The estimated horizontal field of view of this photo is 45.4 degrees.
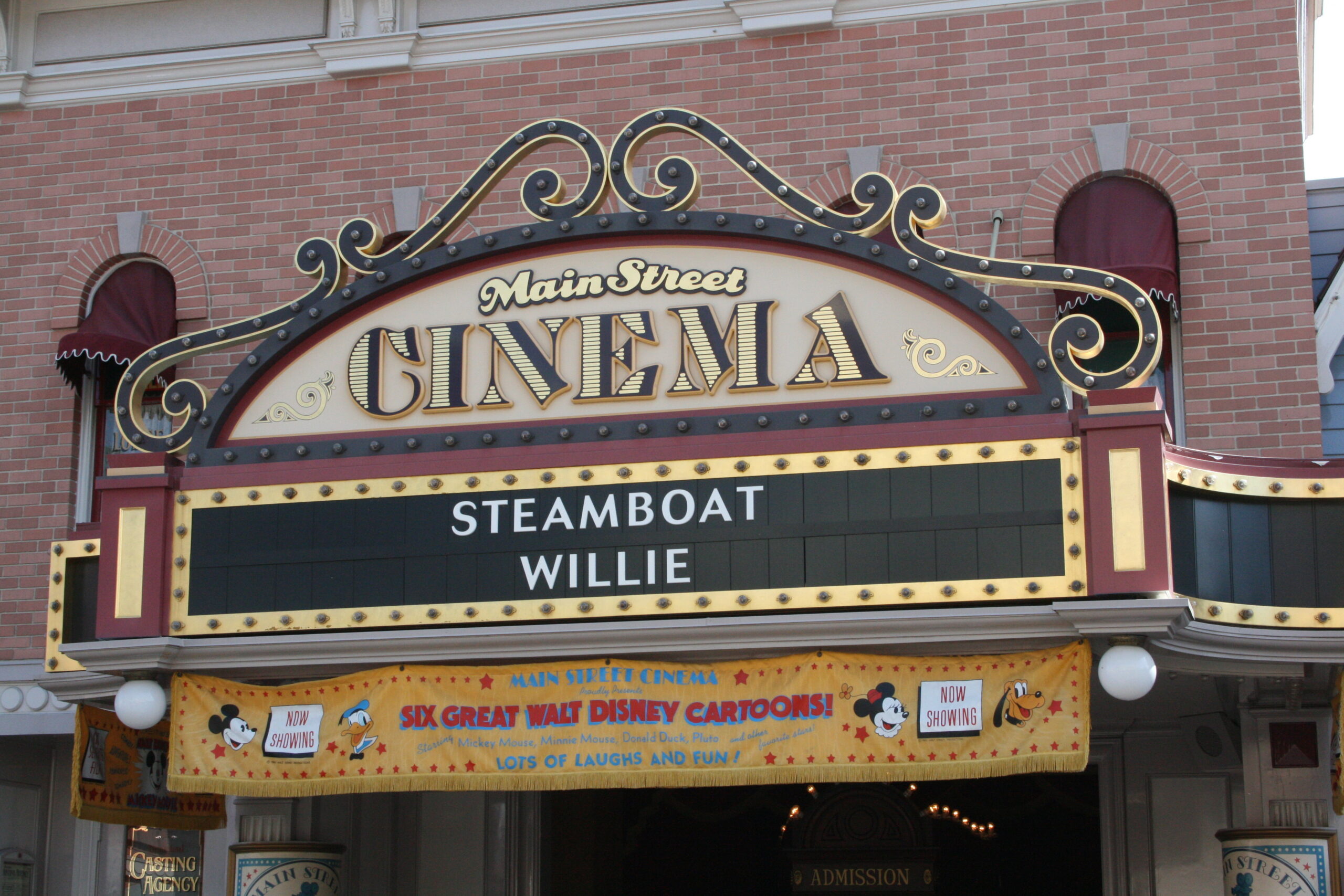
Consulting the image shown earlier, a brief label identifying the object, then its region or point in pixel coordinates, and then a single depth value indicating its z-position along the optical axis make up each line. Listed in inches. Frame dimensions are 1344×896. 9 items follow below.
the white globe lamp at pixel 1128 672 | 330.6
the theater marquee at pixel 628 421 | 353.7
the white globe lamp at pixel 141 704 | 377.4
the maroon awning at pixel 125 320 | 514.6
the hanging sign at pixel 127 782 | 410.9
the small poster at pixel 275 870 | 439.5
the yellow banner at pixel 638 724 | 343.0
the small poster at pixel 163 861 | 516.1
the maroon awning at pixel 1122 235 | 460.4
